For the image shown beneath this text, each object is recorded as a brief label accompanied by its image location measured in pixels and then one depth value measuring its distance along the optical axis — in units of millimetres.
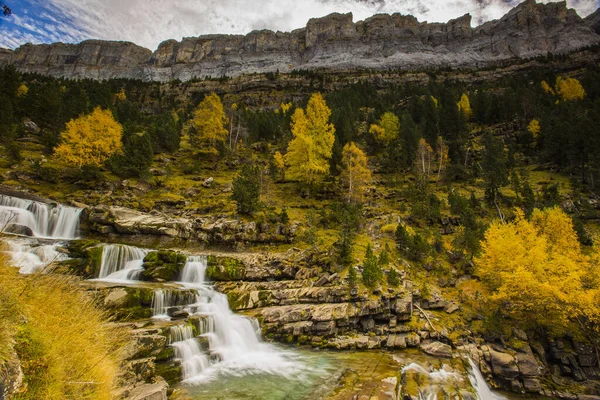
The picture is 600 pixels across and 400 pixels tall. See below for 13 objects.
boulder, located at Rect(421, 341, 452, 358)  16906
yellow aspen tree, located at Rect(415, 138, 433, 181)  40450
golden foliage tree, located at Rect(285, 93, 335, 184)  35469
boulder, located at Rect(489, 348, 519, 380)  16281
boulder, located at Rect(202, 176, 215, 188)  37497
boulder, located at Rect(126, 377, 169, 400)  8500
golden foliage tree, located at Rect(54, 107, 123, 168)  32219
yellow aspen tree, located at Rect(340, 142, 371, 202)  34469
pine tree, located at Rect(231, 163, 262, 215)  28750
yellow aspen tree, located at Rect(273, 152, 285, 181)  39250
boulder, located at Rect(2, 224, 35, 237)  21234
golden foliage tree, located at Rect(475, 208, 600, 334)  18109
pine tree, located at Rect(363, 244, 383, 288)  21000
